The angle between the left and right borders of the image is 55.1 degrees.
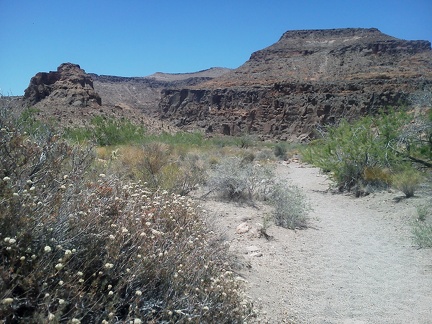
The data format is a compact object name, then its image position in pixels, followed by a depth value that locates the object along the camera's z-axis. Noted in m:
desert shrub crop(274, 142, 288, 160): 39.22
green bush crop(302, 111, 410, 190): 14.13
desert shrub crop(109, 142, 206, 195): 9.56
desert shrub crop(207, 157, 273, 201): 11.70
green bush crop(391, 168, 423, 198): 12.72
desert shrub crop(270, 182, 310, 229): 9.76
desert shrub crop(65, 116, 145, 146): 24.75
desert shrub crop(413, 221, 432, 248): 8.10
